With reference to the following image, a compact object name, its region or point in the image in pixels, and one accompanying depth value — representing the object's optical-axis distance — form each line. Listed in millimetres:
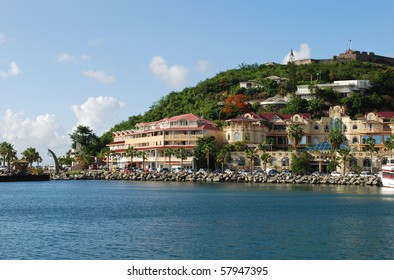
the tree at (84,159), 159625
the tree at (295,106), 144250
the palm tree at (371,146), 111188
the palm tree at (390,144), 108188
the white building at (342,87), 151375
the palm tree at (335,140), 116688
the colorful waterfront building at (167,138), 129875
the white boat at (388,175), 90125
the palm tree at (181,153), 126375
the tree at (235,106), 144625
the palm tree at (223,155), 121062
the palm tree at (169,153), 128625
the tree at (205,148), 122625
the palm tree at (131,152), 140250
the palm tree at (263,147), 117750
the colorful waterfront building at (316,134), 117312
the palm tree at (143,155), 135375
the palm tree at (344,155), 110188
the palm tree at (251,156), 119088
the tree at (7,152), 141750
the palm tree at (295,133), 122562
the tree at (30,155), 147250
